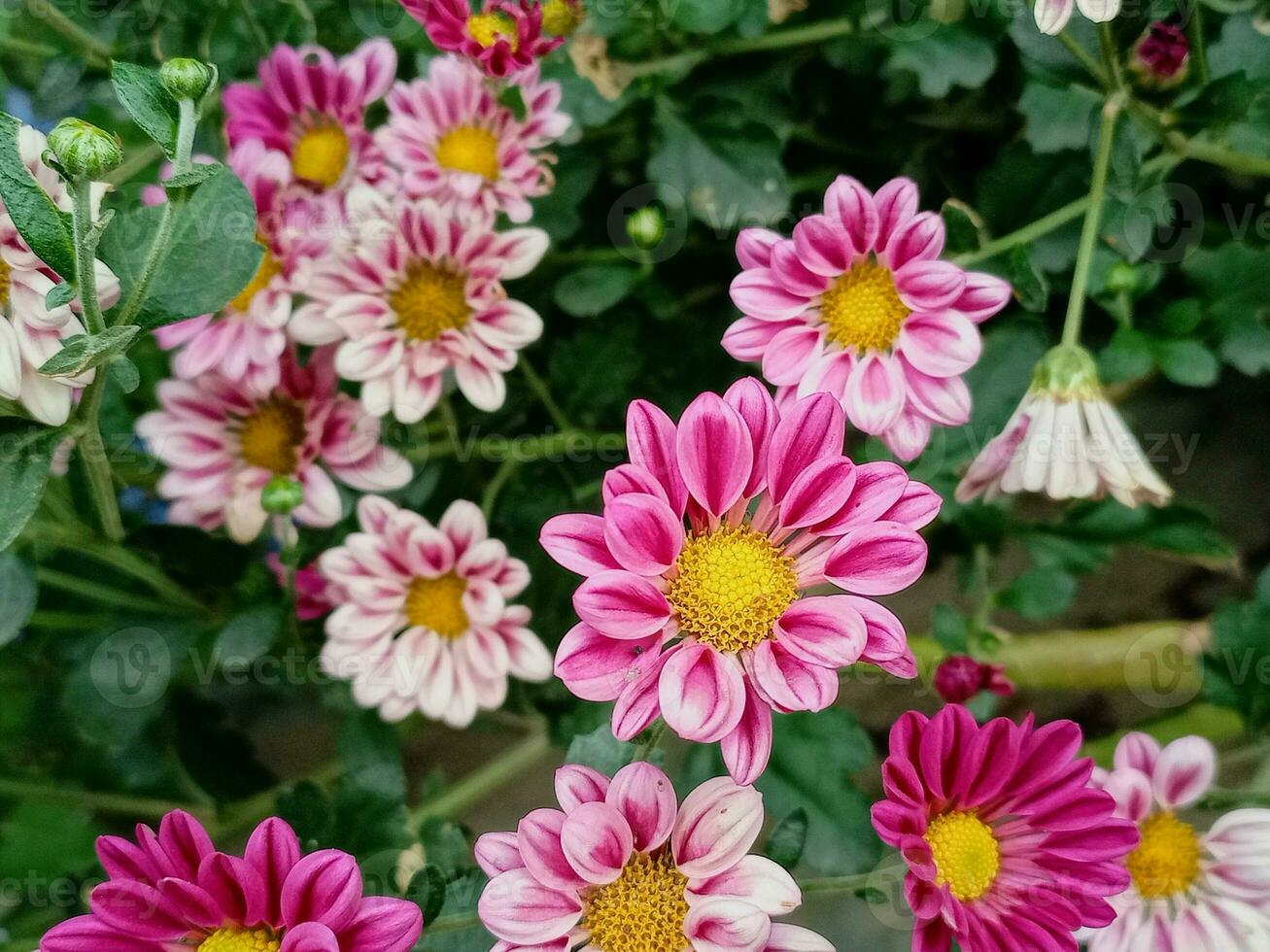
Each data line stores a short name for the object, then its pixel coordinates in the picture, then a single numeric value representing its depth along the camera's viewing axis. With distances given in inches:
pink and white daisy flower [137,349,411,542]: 7.2
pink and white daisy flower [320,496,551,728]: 6.9
